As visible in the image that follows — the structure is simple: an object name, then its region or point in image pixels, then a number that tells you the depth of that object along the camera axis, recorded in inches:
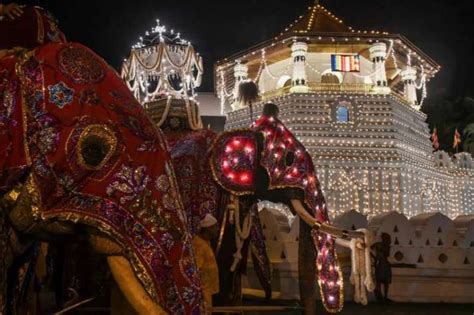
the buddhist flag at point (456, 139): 1161.4
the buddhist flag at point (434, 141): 1182.9
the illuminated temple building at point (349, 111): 834.2
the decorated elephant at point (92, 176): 91.7
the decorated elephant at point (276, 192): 218.8
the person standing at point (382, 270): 340.8
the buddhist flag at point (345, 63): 864.3
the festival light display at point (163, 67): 436.1
